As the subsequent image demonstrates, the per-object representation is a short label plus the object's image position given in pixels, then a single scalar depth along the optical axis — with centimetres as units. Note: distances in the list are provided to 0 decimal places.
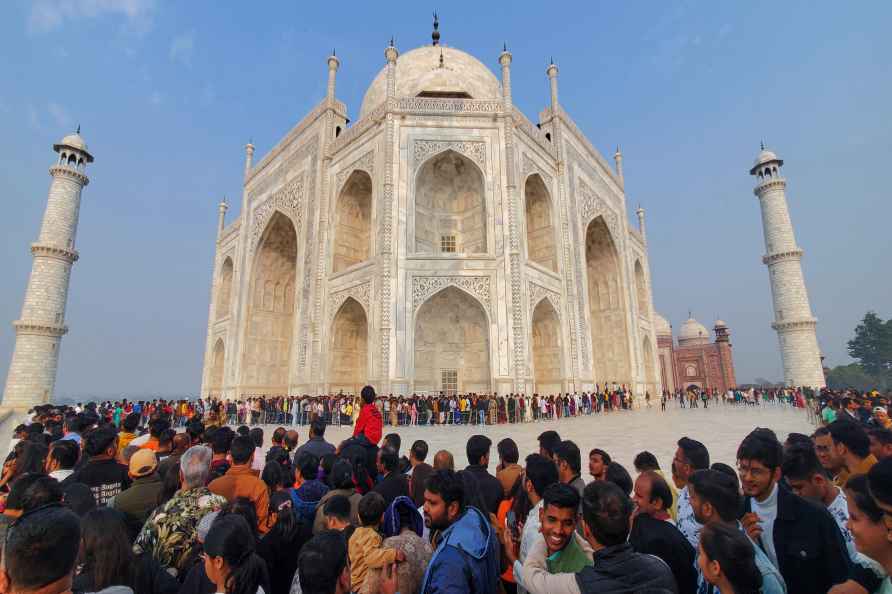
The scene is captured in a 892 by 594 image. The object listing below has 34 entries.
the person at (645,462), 342
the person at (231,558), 170
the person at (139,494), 276
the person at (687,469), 261
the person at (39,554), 141
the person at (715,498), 198
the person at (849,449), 319
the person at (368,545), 196
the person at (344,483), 277
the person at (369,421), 491
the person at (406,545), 196
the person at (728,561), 148
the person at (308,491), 296
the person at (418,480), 314
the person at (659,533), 207
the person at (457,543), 186
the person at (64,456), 362
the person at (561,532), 185
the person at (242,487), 298
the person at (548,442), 367
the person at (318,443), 423
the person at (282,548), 239
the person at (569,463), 302
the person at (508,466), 342
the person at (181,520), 228
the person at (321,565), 166
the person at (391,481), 322
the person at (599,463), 359
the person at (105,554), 180
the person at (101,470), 329
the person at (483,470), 317
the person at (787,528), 197
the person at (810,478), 262
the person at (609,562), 159
